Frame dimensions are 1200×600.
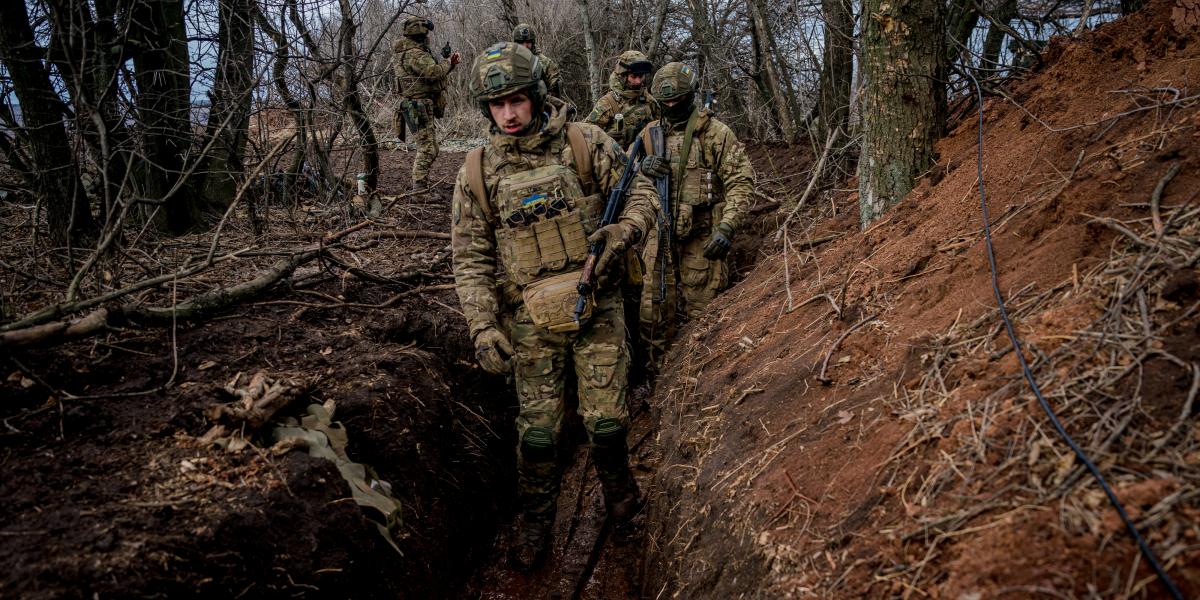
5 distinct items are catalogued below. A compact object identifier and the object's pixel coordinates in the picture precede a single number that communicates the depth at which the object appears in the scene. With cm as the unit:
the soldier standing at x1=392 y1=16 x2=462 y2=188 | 898
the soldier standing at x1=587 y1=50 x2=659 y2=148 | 708
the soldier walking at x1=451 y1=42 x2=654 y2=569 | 362
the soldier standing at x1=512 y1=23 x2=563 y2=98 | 695
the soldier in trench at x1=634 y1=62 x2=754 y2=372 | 569
